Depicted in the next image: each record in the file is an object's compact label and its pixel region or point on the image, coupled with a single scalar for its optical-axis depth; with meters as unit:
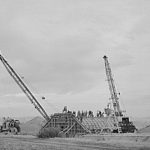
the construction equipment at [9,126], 87.60
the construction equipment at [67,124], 64.06
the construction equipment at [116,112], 70.25
